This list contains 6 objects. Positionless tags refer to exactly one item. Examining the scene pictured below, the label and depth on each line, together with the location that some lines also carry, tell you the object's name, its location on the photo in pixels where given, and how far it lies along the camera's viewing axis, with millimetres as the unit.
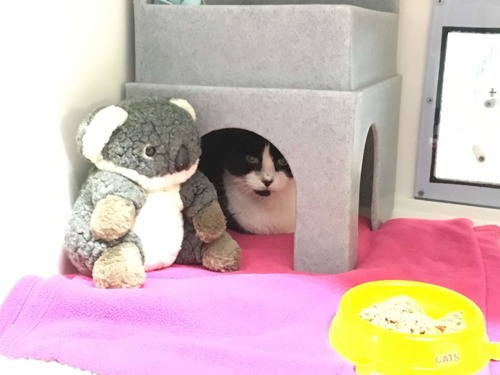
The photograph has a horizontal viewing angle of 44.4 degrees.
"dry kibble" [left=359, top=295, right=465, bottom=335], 890
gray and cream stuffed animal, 1015
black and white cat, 1300
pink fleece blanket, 834
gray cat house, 1072
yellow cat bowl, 814
